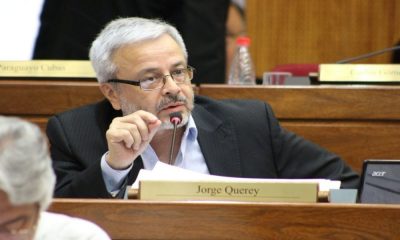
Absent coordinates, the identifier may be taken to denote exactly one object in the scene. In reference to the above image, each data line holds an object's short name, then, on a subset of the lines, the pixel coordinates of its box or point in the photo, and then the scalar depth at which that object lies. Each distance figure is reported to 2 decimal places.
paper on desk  4.46
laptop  4.64
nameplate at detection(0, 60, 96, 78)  6.95
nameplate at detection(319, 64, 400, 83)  6.71
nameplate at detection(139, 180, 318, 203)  4.29
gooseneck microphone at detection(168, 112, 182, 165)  5.69
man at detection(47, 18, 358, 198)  5.95
